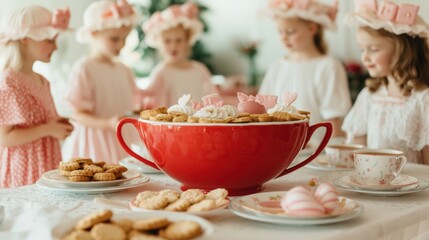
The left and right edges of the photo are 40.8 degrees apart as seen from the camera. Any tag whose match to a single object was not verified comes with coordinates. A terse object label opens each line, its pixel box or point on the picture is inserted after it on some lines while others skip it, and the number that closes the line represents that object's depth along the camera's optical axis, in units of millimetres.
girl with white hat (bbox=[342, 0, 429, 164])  1846
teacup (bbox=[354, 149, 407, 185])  1113
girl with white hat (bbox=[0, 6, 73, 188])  1861
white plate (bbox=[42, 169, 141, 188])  1077
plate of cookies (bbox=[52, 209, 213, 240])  738
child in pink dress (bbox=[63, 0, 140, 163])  2711
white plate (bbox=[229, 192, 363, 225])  832
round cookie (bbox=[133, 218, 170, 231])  753
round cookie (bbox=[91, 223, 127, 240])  729
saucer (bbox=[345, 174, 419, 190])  1062
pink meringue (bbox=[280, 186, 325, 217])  840
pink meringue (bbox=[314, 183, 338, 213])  862
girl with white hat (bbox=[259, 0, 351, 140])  2812
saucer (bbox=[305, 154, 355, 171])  1353
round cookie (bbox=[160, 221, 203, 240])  741
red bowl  1011
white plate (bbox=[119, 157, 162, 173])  1315
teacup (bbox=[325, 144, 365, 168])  1395
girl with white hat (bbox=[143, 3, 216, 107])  3207
